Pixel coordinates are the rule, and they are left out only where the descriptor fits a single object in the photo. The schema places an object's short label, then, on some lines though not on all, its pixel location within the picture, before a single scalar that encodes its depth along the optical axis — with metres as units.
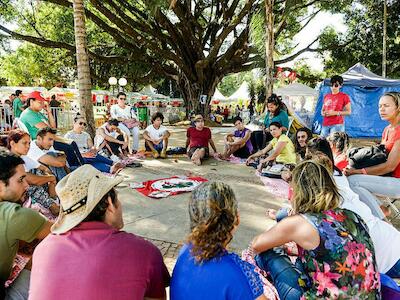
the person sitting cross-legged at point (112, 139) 7.29
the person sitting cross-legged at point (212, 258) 1.38
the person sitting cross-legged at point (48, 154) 4.05
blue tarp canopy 11.67
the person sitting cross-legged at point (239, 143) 7.91
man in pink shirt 1.35
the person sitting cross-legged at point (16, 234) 1.77
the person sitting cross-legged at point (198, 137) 7.59
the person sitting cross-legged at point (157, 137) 8.02
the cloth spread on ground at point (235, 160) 7.58
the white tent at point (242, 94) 33.59
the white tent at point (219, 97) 32.97
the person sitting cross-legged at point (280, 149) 5.85
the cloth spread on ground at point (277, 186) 5.04
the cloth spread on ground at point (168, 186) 4.97
